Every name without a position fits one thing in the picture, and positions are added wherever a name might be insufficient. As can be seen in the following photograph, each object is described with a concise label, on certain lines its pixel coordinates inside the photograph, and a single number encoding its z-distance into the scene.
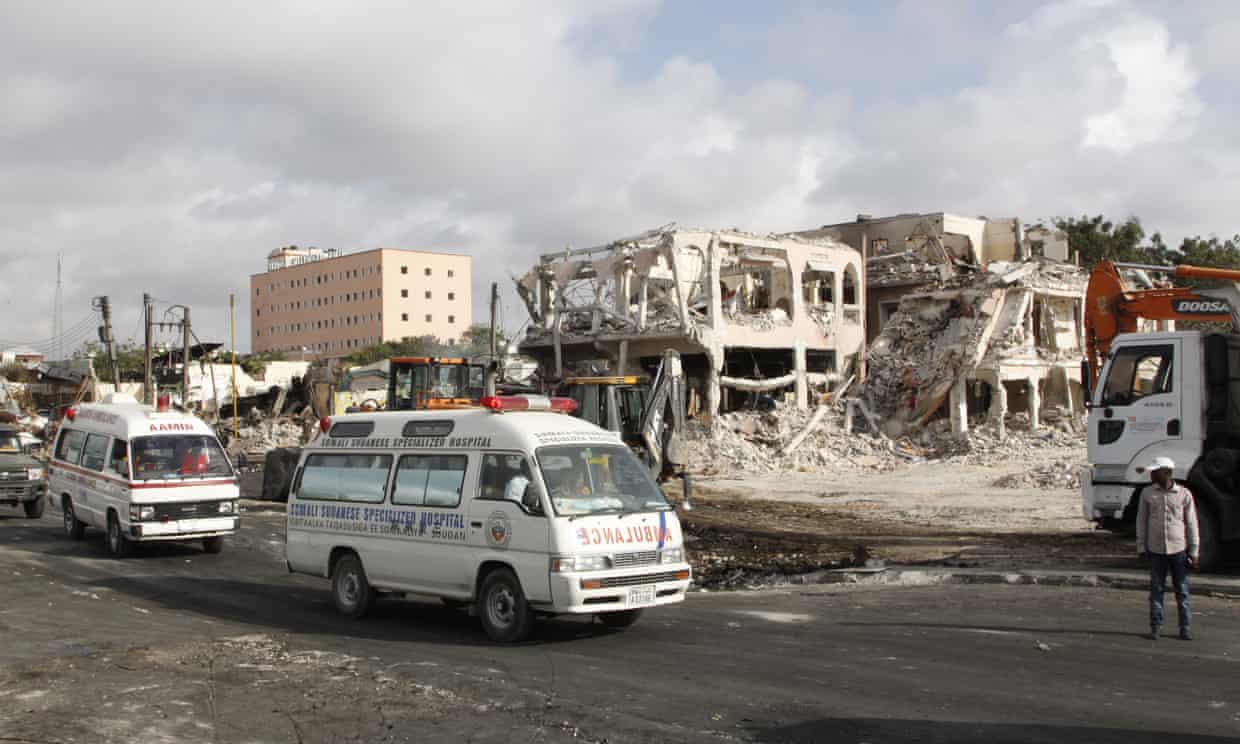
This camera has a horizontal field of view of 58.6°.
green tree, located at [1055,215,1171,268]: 61.81
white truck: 13.98
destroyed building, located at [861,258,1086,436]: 38.16
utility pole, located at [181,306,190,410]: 42.10
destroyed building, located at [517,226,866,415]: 38.34
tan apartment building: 95.75
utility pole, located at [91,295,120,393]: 46.25
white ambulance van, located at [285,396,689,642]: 10.14
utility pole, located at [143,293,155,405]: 42.78
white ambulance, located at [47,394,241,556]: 17.36
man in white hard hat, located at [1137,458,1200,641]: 10.22
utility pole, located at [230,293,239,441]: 45.62
